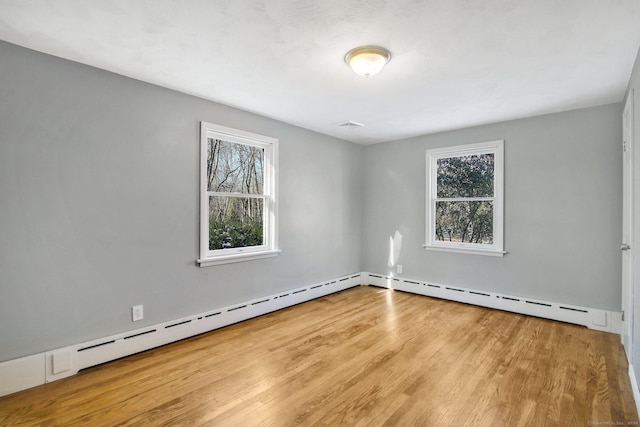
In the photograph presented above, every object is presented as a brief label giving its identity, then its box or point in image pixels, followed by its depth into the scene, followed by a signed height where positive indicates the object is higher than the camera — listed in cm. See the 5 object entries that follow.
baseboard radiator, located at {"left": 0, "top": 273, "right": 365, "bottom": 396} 222 -116
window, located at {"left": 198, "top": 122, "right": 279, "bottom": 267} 333 +21
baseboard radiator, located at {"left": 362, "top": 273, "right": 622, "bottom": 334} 336 -113
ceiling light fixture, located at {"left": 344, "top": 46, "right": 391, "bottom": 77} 225 +116
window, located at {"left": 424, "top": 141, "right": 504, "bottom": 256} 412 +23
